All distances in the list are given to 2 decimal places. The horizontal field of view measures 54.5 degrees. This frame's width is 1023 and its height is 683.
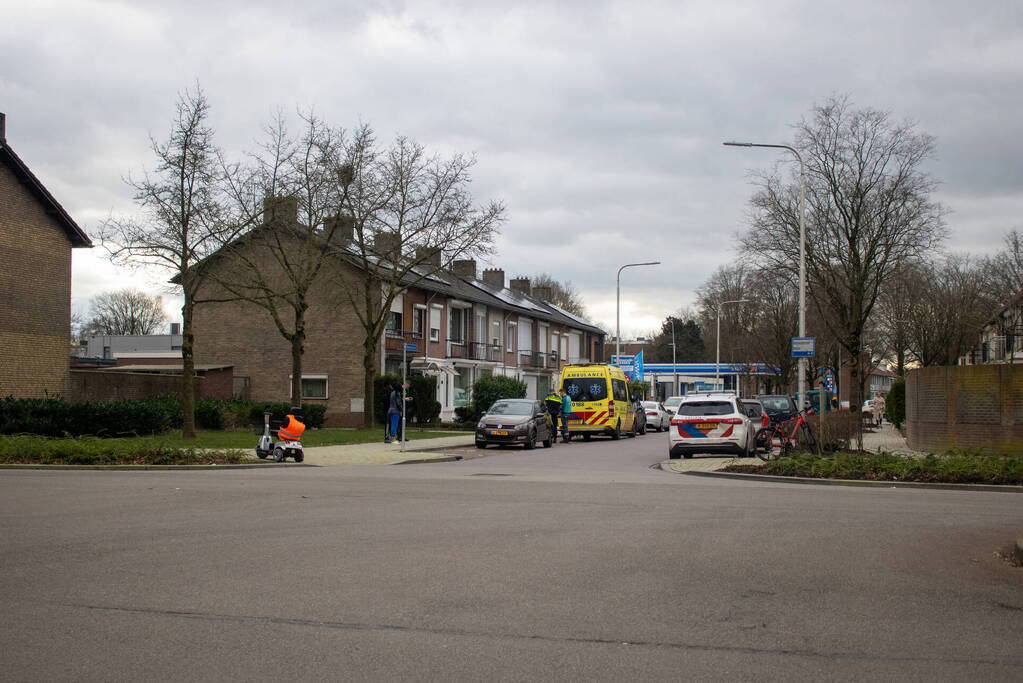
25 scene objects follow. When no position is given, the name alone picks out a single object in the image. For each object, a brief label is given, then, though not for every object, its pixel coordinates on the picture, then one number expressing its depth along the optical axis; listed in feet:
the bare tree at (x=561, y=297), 328.08
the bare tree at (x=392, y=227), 112.98
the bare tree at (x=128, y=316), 289.33
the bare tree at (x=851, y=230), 108.17
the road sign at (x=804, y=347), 79.15
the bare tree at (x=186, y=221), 87.35
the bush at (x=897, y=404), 129.49
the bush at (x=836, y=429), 75.10
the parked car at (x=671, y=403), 161.31
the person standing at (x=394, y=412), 94.68
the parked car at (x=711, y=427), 79.61
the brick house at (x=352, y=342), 145.48
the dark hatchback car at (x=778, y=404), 120.47
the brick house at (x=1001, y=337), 137.90
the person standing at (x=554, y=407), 113.80
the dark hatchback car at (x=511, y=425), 99.25
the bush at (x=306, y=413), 117.39
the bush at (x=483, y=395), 140.97
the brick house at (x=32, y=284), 102.17
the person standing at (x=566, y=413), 116.06
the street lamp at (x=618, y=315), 168.76
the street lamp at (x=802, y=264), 95.76
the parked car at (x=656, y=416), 155.94
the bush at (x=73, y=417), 85.15
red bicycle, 73.61
